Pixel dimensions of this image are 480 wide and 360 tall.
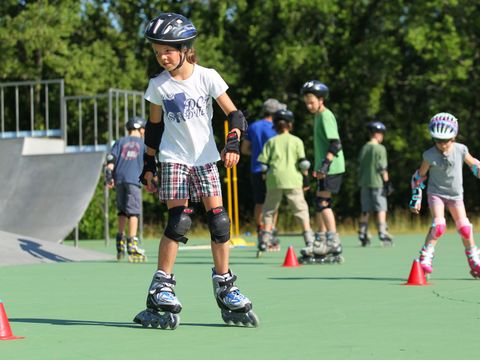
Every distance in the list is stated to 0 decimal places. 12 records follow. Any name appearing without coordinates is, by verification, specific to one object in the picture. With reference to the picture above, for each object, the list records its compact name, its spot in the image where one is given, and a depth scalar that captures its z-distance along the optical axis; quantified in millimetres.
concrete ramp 15367
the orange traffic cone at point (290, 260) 11117
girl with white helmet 9180
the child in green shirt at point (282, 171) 12945
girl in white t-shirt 6379
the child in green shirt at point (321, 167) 11289
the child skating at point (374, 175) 16219
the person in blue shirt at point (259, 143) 14320
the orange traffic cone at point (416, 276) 8719
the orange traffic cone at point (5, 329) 5660
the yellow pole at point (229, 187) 16594
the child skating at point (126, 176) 12883
